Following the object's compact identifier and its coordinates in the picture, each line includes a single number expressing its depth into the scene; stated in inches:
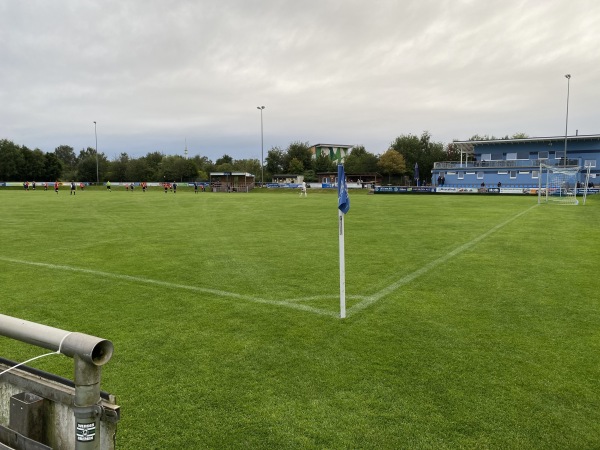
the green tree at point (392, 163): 3294.8
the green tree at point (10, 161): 3619.6
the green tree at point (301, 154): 3765.0
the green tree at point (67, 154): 6773.1
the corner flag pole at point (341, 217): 235.1
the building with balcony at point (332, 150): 4397.1
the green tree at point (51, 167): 3902.6
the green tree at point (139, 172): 4202.8
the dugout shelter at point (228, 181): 2684.5
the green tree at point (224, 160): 4920.8
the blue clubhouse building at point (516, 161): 2389.3
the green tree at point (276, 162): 3887.8
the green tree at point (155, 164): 4072.3
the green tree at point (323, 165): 3705.7
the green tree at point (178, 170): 3870.6
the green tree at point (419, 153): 3577.8
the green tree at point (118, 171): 4300.7
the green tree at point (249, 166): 4048.7
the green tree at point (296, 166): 3555.6
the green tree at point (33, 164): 3786.9
